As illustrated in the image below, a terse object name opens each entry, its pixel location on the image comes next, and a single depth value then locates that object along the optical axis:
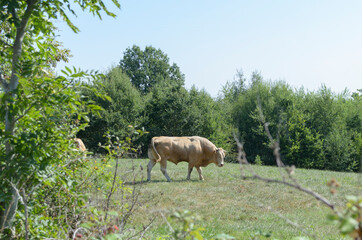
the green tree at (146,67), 54.69
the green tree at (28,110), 3.70
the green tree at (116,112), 34.50
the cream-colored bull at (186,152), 15.97
